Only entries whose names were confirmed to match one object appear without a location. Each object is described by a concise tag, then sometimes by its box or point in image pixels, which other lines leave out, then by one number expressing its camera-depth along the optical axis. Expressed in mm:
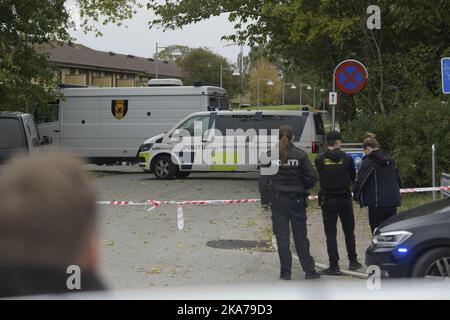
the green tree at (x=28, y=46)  21516
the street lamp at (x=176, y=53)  37753
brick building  62594
